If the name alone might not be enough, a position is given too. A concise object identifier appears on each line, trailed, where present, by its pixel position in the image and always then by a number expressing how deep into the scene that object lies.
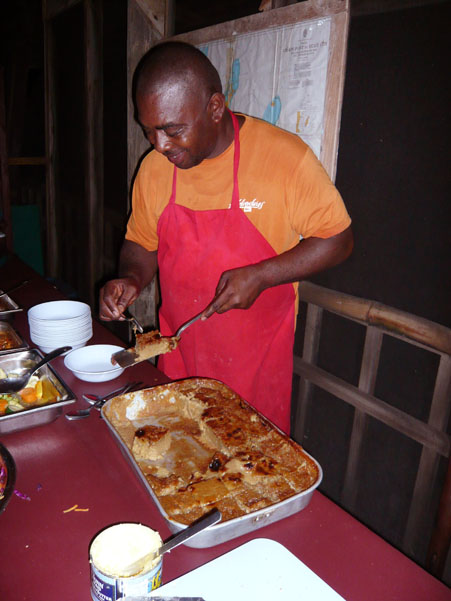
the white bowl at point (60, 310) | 2.33
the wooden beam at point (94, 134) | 4.26
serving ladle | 1.71
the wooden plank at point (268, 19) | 2.22
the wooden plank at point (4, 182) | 4.51
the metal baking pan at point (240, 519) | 1.06
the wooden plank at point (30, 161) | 5.49
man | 1.90
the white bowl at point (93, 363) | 1.82
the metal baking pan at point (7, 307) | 2.39
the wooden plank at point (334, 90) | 2.19
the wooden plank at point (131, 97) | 3.43
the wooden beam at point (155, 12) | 3.35
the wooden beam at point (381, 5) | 1.98
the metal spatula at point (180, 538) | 0.90
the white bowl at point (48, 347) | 2.10
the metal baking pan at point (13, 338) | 1.93
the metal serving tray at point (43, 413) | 1.48
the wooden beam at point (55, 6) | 4.56
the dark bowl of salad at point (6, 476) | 1.20
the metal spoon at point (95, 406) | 1.61
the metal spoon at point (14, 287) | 2.80
